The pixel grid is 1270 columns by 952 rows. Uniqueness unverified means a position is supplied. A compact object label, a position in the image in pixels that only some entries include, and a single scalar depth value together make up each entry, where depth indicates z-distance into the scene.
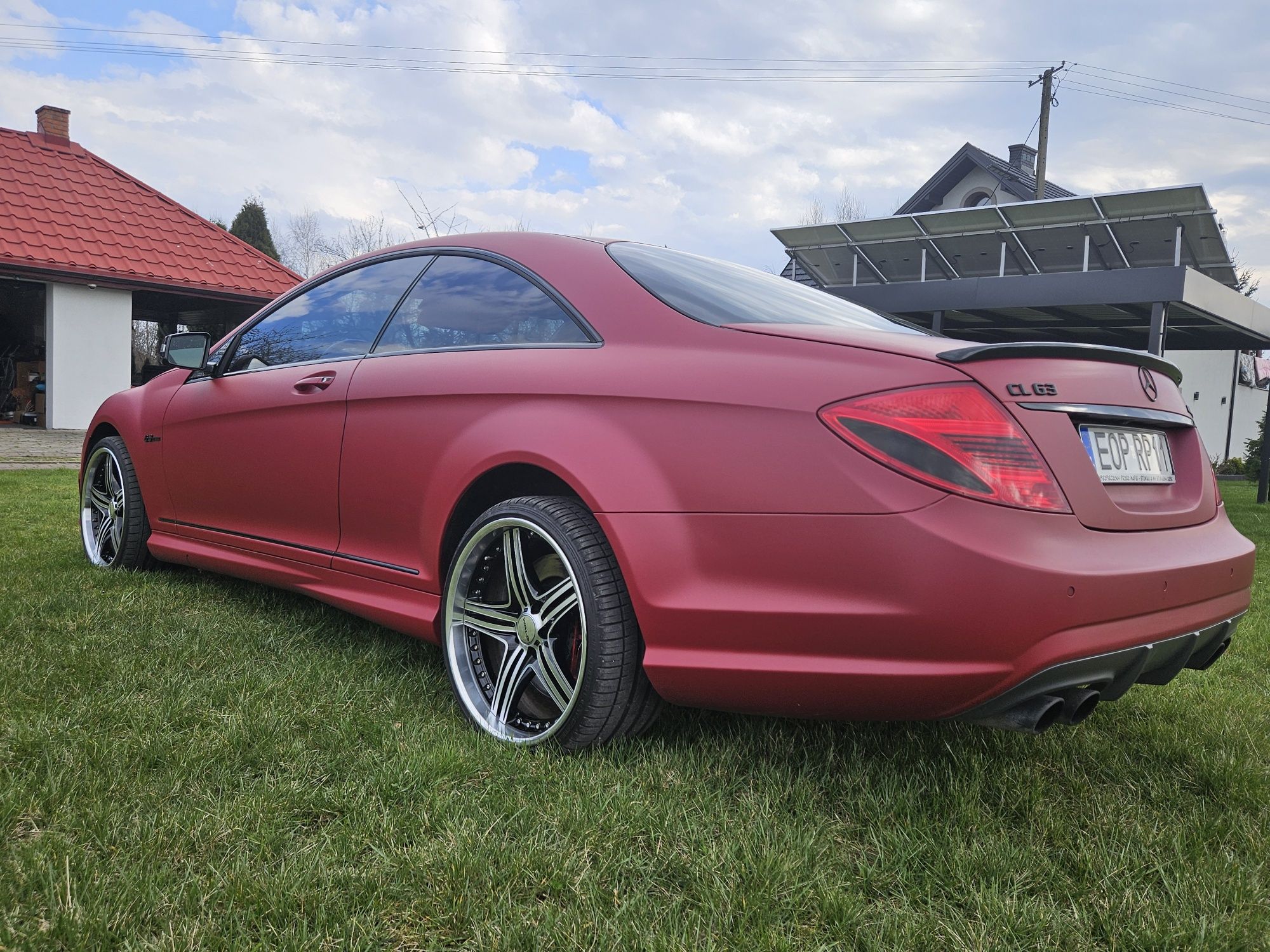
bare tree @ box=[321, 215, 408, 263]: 21.59
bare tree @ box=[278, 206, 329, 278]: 34.94
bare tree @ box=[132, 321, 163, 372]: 24.23
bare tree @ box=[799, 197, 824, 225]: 40.00
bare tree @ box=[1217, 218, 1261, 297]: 39.12
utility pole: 22.31
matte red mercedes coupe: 1.74
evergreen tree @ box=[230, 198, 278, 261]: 29.16
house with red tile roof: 14.96
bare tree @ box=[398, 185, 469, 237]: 14.14
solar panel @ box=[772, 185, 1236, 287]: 13.52
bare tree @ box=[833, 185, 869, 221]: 39.88
